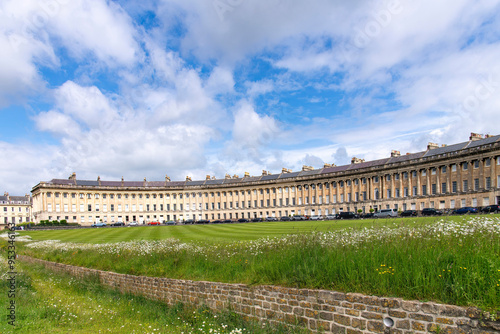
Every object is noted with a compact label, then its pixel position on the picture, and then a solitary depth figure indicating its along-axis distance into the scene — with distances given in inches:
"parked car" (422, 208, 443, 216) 1800.0
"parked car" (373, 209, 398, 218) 2038.6
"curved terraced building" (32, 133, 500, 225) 2320.4
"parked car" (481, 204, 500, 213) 1587.6
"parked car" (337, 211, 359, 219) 2184.4
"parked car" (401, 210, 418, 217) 1925.7
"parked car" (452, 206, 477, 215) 1710.1
